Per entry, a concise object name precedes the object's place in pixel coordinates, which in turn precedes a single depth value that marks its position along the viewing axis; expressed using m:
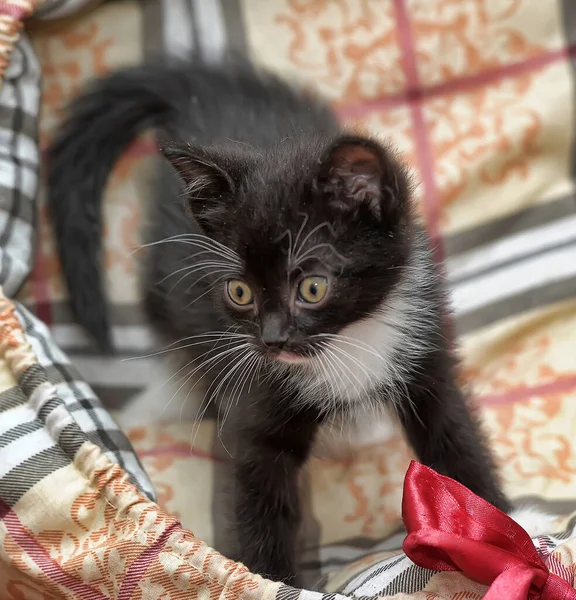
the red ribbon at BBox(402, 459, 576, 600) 0.58
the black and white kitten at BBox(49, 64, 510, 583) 0.61
